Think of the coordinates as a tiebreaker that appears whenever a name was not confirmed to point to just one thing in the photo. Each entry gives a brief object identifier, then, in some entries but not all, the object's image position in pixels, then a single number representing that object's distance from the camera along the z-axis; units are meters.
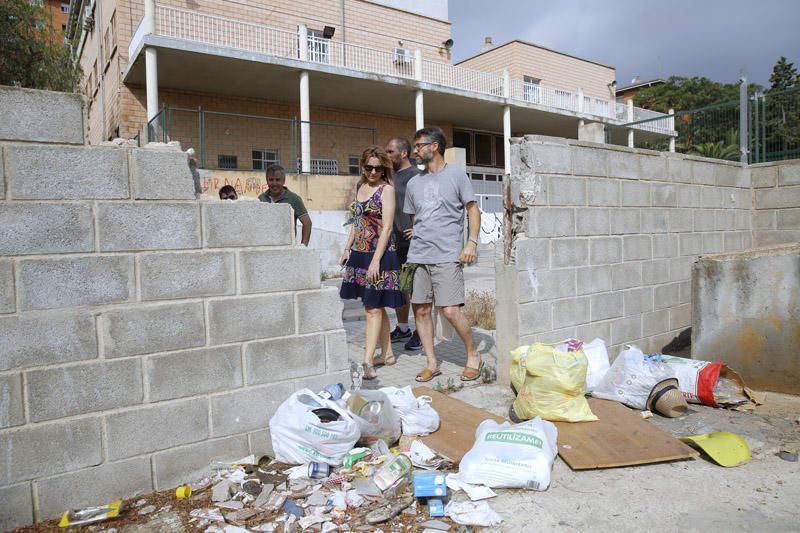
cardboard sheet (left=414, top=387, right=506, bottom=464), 3.37
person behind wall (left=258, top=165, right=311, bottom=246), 5.65
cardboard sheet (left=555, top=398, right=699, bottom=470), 3.19
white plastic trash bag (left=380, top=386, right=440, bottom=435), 3.58
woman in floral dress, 4.68
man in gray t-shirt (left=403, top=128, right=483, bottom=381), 4.59
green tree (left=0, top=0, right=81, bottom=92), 14.84
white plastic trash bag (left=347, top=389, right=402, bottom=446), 3.34
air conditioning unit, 21.15
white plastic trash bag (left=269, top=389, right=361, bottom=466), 3.08
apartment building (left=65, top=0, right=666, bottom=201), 16.34
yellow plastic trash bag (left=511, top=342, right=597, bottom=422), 3.70
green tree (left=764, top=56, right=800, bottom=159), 7.28
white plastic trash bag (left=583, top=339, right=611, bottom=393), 4.41
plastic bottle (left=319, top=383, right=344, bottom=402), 3.31
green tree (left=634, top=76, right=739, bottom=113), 44.94
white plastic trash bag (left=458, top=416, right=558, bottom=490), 2.90
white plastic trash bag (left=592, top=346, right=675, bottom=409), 4.13
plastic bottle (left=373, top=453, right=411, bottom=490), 2.93
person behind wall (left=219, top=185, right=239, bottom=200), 6.73
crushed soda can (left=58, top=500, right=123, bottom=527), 2.63
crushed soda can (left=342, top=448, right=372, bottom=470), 3.14
